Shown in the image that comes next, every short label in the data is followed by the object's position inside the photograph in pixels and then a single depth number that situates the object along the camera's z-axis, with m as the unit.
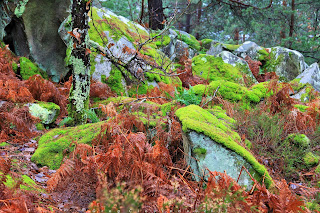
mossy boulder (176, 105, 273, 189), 2.93
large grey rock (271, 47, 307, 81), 11.56
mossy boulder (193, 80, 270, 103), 5.76
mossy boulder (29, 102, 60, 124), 4.72
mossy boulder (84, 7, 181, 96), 7.12
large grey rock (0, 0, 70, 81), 7.33
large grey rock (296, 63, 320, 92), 9.36
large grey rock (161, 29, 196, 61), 10.71
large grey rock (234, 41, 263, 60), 12.00
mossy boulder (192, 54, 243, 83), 9.15
